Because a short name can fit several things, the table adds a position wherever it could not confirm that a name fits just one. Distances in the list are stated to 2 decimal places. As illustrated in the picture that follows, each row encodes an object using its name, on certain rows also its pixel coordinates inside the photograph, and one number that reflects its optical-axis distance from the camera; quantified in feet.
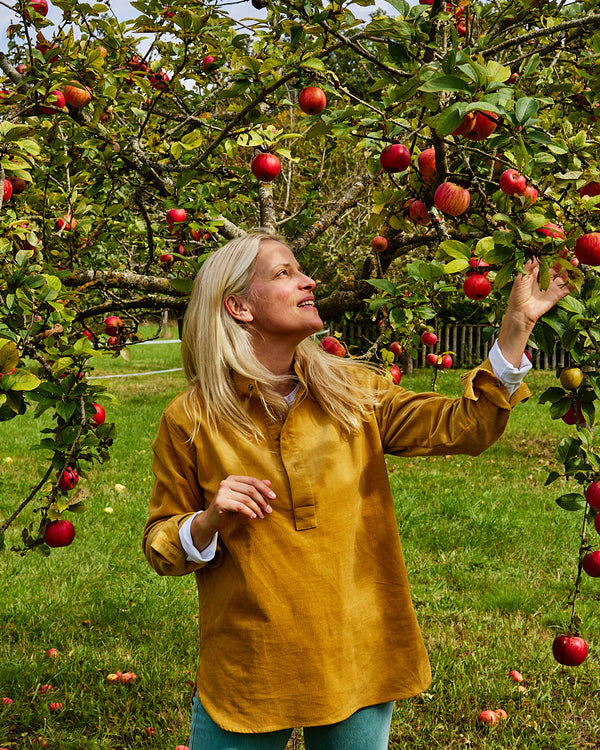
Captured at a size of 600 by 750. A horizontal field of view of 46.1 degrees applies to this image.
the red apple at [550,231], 4.16
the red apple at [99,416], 7.25
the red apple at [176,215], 7.75
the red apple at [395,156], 5.81
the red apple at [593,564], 5.70
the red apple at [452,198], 5.37
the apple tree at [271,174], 4.49
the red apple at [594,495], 5.19
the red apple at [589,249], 4.40
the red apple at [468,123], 4.47
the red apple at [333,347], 8.10
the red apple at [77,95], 6.89
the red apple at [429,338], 10.37
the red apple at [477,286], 5.28
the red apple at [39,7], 7.50
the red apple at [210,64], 8.61
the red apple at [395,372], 8.21
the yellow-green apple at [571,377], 4.95
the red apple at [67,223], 8.21
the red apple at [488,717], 8.58
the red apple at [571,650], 6.09
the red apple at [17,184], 6.73
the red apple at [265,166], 7.09
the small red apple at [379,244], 7.82
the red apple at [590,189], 5.05
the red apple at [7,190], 6.15
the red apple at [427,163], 6.24
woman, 4.90
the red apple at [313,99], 6.01
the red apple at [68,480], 6.53
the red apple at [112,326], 9.50
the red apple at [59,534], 6.66
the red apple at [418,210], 6.64
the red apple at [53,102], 6.23
